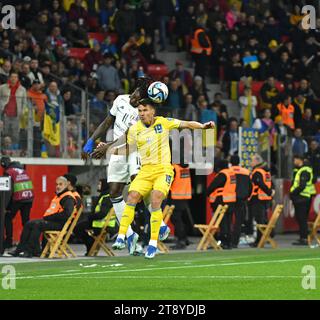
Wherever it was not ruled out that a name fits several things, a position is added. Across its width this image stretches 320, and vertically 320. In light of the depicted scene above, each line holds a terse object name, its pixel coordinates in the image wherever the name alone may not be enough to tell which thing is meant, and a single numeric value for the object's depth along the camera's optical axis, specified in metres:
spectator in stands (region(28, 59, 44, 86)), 29.28
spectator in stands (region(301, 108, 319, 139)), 36.47
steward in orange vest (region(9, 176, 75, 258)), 24.00
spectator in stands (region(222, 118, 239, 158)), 32.62
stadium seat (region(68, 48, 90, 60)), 34.00
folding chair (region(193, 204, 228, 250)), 27.22
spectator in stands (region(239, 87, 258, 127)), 36.09
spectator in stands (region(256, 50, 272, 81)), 39.00
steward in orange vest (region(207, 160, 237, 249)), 28.17
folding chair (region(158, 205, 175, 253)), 27.05
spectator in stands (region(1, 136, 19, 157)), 27.12
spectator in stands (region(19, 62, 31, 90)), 28.94
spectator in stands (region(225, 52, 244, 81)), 38.06
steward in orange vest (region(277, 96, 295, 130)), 36.38
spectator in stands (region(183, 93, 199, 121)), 31.48
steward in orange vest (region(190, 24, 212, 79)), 37.50
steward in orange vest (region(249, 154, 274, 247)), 29.45
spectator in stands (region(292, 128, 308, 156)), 34.44
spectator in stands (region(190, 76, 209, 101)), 35.12
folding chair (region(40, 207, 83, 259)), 23.69
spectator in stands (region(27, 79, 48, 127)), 27.55
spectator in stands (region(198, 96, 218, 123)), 32.45
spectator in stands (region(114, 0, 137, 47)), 35.91
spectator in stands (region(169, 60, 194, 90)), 35.56
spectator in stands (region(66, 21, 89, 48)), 33.97
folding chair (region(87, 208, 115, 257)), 24.64
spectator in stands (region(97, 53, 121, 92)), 32.75
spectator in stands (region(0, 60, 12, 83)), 28.55
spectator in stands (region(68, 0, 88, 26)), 34.69
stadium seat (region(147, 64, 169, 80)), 36.00
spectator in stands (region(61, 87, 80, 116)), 28.47
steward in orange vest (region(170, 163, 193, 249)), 28.03
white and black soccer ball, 17.80
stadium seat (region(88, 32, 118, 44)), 35.82
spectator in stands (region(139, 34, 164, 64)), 36.25
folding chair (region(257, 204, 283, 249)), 28.36
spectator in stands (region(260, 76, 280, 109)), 36.69
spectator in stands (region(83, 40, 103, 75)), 33.28
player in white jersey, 19.86
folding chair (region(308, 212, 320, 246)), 29.67
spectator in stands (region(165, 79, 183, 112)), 33.62
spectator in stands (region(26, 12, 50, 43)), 32.44
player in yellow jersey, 18.12
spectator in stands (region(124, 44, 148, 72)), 35.28
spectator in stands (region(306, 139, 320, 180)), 34.31
